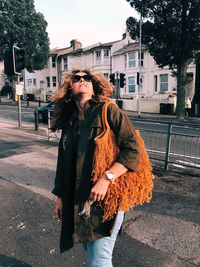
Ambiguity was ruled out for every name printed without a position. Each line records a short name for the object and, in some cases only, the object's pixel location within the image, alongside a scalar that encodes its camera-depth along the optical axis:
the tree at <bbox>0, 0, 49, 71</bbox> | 26.87
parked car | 12.79
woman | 1.51
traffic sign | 10.32
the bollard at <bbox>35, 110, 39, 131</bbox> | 9.73
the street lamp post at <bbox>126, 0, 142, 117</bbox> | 17.64
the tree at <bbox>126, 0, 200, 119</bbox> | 16.30
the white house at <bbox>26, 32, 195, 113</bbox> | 22.73
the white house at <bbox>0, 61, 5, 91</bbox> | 40.91
